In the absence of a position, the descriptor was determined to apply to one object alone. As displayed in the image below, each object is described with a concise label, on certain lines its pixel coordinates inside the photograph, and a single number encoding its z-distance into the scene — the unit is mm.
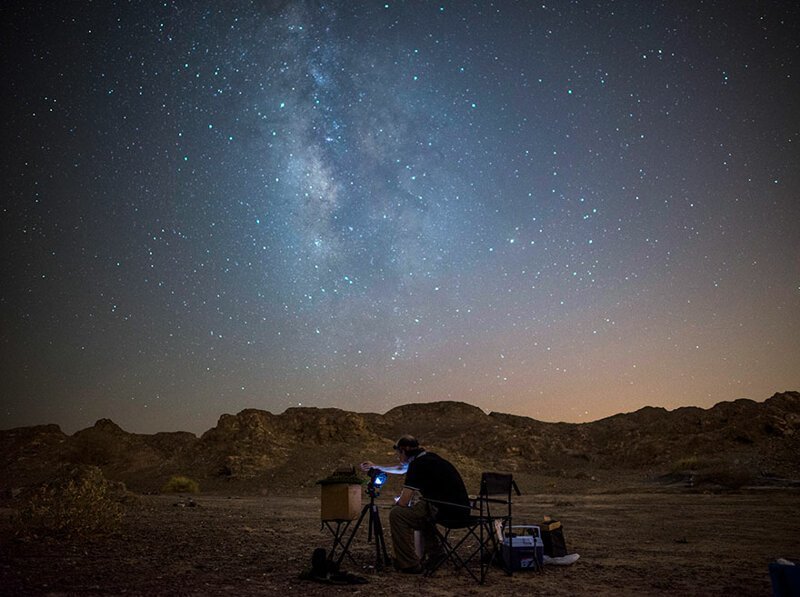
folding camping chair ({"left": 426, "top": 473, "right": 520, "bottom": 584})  6672
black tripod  7017
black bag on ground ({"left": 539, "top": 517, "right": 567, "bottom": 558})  7793
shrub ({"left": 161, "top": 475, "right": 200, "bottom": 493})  28911
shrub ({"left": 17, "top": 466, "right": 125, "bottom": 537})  9727
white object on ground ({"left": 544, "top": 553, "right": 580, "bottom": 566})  7594
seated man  6965
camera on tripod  6992
